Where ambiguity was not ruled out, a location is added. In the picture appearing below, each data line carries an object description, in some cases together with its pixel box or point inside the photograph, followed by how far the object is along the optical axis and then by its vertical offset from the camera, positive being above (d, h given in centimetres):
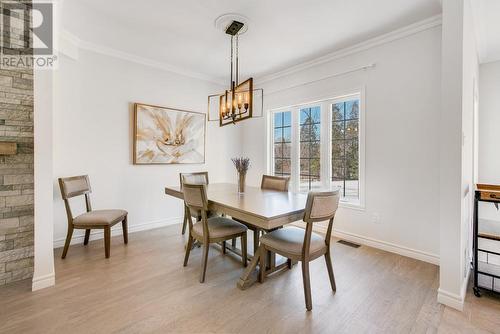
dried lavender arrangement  286 -8
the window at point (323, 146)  336 +32
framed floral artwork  364 +49
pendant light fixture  241 +71
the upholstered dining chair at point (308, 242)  185 -66
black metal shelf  201 -83
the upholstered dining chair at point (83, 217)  269 -62
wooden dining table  183 -36
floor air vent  314 -105
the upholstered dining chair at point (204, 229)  224 -65
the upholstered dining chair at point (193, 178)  356 -20
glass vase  285 -22
